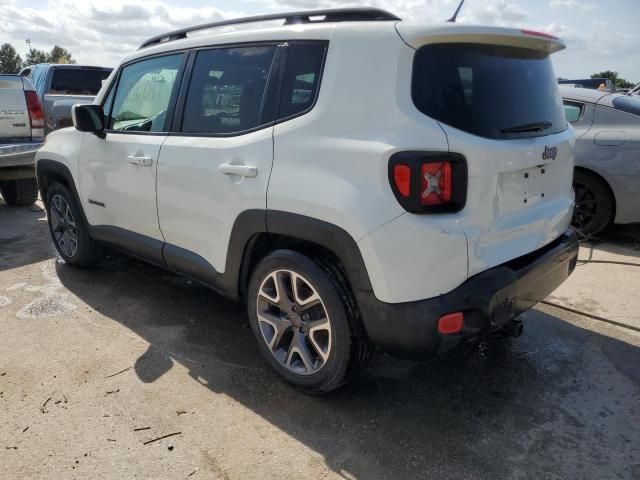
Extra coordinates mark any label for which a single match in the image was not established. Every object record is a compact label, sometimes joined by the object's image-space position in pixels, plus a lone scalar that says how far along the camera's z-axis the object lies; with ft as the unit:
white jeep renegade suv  7.49
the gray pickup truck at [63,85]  28.73
